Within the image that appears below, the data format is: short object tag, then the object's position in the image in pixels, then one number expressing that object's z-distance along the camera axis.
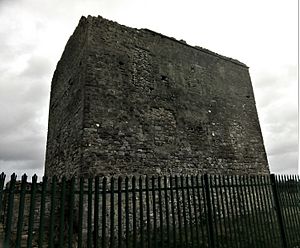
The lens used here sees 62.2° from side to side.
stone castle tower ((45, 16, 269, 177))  7.78
